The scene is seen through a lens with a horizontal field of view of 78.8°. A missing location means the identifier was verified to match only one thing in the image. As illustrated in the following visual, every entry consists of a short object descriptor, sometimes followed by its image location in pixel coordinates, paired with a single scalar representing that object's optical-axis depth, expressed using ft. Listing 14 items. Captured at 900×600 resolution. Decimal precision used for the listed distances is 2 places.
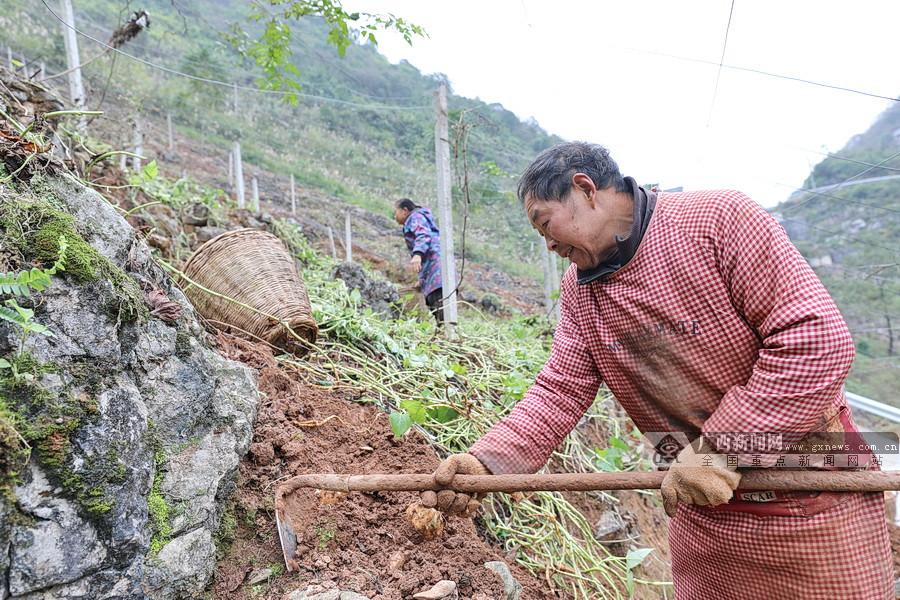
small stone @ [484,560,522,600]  5.39
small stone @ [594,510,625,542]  8.08
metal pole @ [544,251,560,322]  20.37
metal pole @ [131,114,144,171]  22.88
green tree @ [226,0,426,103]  9.46
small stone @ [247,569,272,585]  4.83
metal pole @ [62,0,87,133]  14.12
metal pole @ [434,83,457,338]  12.80
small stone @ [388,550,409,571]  5.08
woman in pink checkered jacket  3.90
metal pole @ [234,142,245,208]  25.80
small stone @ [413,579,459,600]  4.75
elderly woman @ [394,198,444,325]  15.66
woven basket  8.31
